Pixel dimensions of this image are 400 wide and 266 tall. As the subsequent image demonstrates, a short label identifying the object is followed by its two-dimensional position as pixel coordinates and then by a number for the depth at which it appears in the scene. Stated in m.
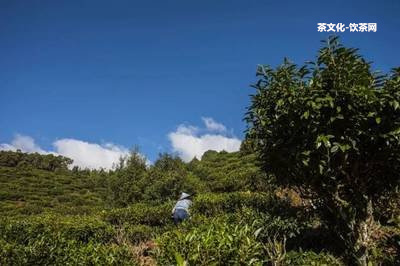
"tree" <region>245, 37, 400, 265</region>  7.24
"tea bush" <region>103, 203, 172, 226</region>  16.52
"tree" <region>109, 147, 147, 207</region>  25.47
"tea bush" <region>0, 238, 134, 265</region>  6.32
